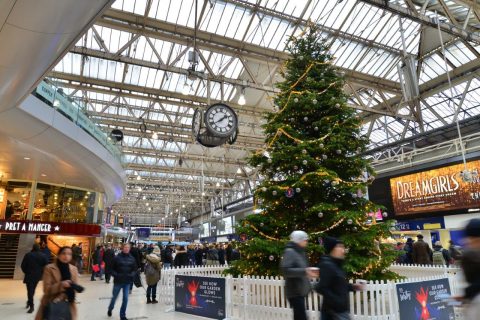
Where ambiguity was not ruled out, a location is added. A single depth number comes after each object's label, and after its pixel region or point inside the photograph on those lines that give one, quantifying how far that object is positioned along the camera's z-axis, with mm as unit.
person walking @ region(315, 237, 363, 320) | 3465
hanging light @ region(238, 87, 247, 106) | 13164
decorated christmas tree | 7270
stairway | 16969
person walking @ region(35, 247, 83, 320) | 3896
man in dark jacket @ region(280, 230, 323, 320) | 4227
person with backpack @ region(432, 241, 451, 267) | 10656
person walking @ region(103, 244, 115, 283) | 13164
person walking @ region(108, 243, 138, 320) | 6984
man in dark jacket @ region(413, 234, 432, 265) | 10852
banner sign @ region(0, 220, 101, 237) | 16141
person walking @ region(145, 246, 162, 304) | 8930
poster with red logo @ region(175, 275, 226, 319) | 6992
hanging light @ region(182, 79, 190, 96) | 20797
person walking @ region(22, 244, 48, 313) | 8297
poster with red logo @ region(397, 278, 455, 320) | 5824
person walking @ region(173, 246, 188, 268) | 12608
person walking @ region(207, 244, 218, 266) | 17359
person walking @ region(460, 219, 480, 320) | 2285
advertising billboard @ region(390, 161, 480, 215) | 13750
